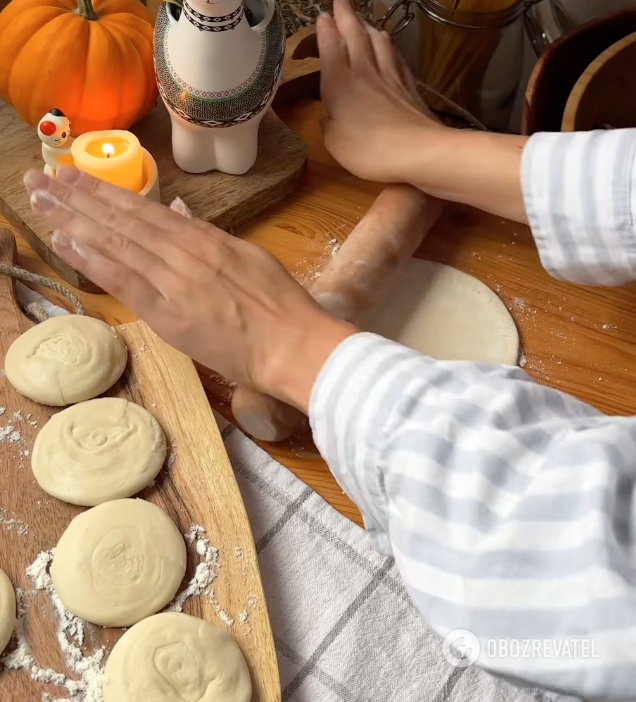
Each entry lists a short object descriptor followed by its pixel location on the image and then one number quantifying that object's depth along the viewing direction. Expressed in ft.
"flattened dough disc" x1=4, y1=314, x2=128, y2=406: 2.34
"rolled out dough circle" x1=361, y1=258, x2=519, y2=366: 2.68
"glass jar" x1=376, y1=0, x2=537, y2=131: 3.29
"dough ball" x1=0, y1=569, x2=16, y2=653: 1.95
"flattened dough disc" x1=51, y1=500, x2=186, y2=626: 2.02
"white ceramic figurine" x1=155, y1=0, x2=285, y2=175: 2.43
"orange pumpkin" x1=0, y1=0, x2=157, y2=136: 2.73
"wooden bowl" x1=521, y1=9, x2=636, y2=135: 2.85
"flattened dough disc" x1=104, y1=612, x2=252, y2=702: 1.90
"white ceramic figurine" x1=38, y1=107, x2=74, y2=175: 2.60
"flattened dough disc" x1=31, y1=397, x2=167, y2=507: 2.19
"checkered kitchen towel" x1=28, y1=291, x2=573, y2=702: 2.11
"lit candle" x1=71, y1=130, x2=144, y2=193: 2.58
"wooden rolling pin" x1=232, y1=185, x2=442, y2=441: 2.37
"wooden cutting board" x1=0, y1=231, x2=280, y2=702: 2.01
